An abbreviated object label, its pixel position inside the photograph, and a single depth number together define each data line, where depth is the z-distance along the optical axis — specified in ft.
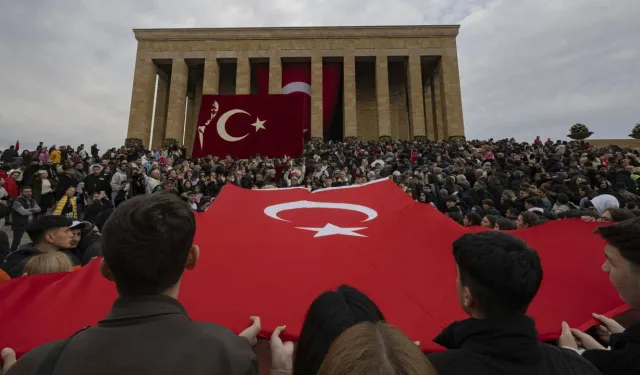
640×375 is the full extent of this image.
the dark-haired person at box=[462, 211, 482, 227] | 18.55
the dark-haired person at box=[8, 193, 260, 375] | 3.24
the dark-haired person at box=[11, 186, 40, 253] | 23.86
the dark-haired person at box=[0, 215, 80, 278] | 11.12
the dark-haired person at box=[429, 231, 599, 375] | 3.96
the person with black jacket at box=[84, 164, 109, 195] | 32.04
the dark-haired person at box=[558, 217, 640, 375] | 4.48
